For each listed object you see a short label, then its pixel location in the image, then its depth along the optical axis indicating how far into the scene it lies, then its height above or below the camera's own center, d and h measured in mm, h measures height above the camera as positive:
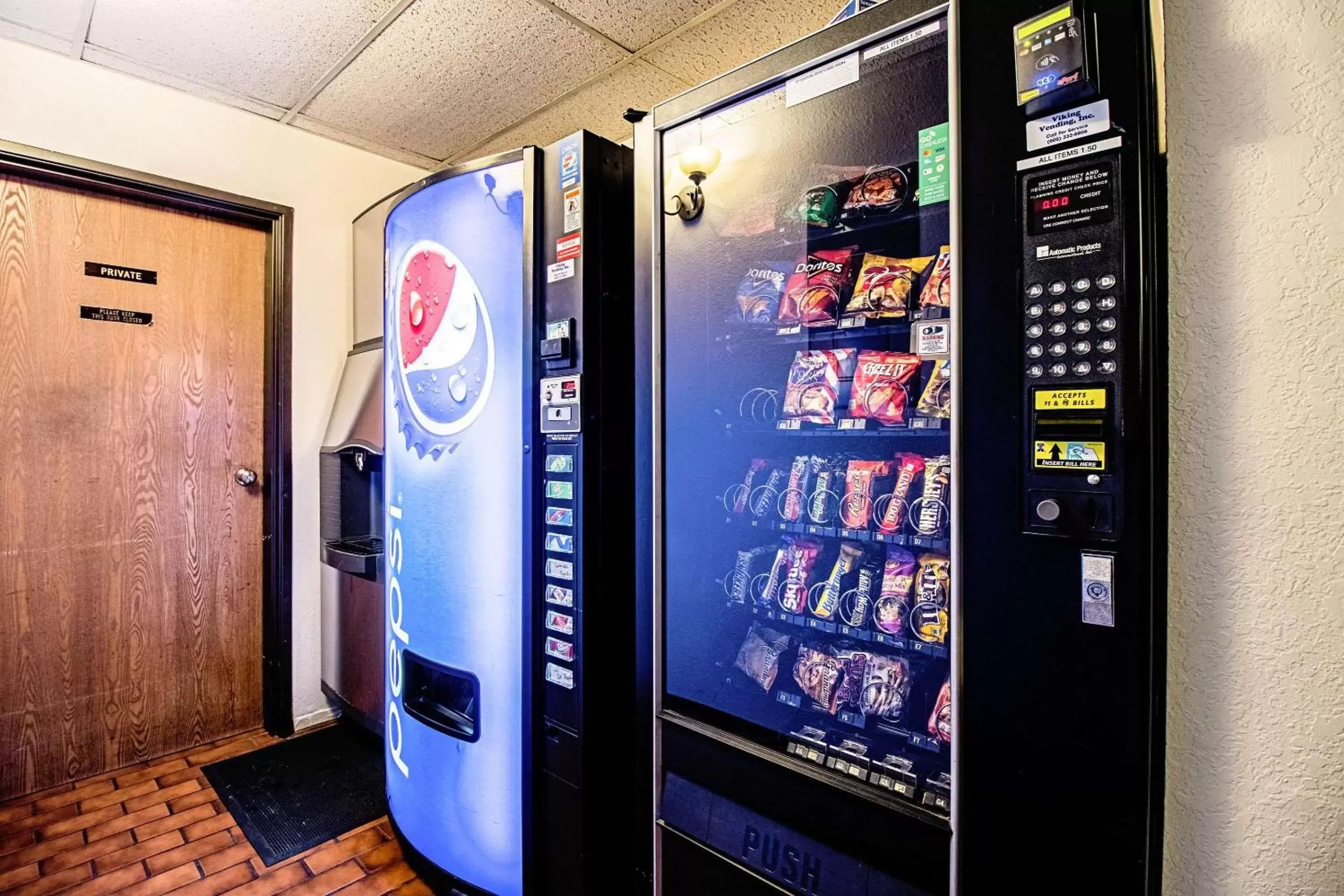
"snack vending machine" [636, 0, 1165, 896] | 787 -19
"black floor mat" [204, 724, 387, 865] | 2033 -1237
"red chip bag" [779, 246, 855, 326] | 1152 +290
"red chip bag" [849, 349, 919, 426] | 1062 +101
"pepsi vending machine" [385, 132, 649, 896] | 1419 -166
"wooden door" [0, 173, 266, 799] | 2207 -157
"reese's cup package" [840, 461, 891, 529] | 1122 -81
